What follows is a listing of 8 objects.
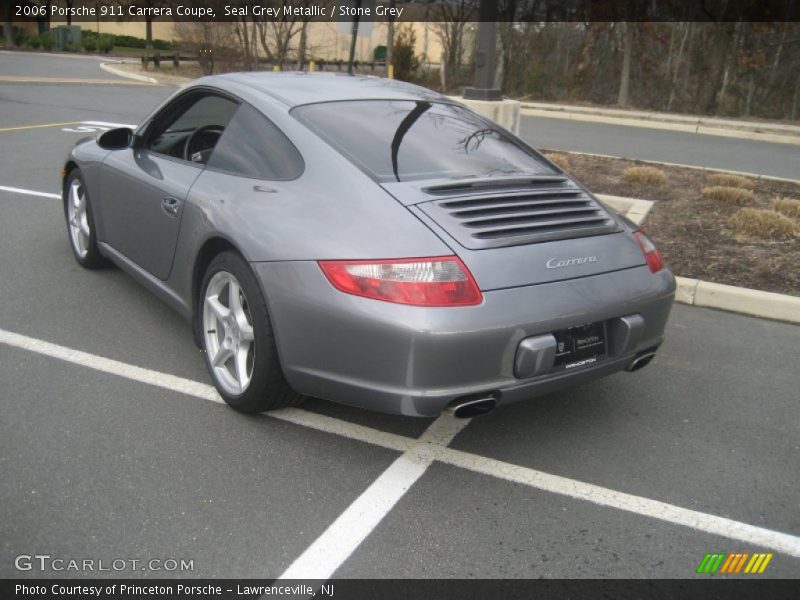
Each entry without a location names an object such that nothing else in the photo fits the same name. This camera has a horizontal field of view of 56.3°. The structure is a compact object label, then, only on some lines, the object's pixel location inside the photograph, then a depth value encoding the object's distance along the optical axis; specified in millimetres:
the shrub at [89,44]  44434
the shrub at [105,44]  44625
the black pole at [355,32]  12386
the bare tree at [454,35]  28297
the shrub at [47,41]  44719
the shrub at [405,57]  28547
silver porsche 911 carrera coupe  2873
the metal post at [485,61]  10086
